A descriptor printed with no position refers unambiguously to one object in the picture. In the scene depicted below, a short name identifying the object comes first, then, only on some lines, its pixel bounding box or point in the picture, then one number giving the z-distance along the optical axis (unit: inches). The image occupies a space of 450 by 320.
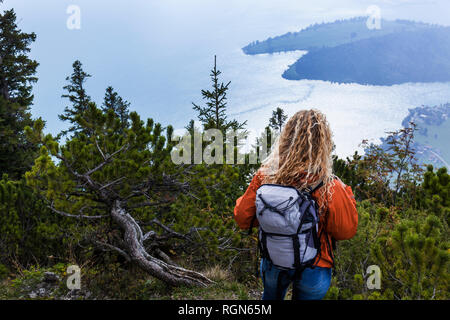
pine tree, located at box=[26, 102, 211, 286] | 205.5
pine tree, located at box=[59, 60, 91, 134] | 1062.4
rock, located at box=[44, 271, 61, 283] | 227.5
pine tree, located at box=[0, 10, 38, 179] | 663.8
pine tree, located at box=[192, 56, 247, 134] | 787.4
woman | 93.9
